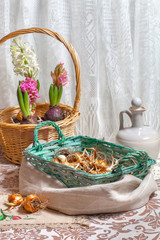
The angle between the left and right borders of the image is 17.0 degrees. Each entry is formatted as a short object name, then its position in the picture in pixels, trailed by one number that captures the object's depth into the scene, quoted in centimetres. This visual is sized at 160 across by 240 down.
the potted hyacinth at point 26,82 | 181
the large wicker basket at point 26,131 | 177
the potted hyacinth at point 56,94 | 190
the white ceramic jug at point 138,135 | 168
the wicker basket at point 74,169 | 146
